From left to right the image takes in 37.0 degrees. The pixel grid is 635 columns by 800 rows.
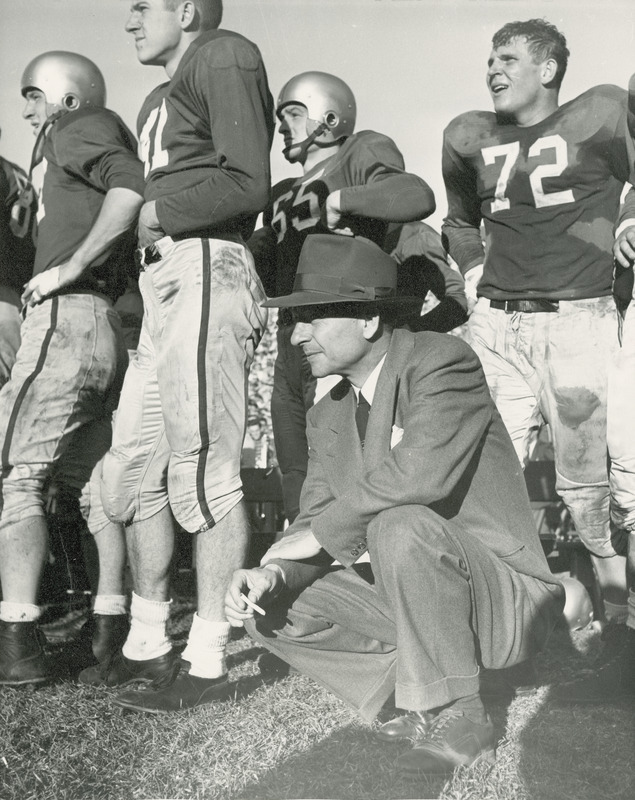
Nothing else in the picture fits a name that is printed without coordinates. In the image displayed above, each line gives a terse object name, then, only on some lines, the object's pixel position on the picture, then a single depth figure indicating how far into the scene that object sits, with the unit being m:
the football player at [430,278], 4.09
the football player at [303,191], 3.87
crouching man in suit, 2.45
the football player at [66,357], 3.11
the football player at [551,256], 3.44
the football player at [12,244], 3.76
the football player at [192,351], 2.88
